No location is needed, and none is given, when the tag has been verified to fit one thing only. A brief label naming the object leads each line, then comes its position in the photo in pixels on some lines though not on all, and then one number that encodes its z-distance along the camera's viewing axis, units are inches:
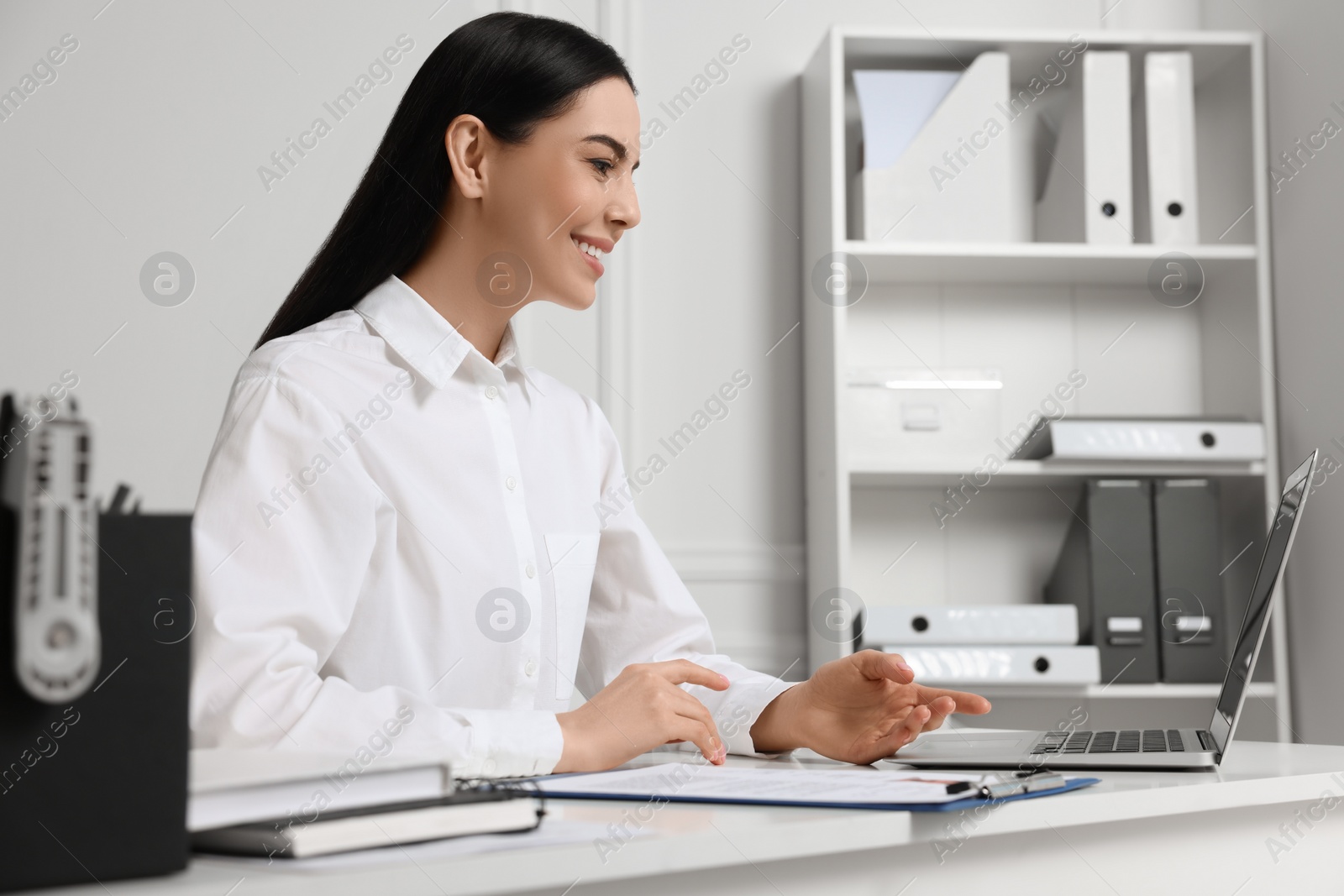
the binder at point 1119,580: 86.1
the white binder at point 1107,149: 91.7
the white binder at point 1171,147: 92.2
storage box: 92.7
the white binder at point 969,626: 83.2
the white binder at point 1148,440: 86.0
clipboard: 25.3
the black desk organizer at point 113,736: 16.8
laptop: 36.5
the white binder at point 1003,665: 82.2
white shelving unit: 90.0
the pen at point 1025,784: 26.4
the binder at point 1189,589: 86.7
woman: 35.0
